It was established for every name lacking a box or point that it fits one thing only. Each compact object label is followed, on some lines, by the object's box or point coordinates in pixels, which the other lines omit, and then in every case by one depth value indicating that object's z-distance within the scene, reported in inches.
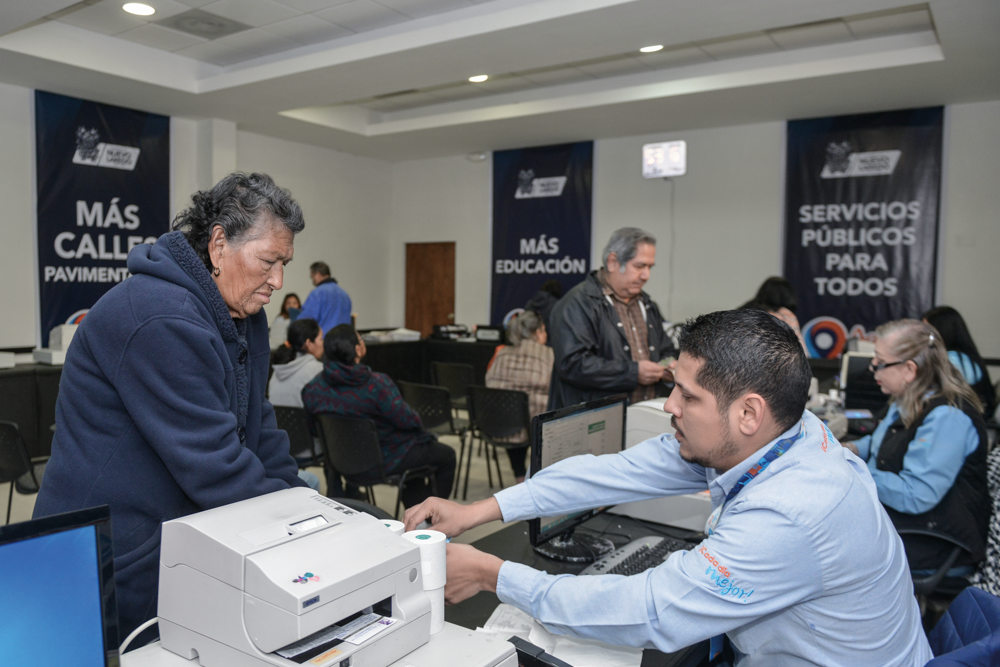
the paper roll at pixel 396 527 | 44.6
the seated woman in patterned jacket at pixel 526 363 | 177.2
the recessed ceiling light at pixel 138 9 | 175.9
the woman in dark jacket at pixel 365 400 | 130.3
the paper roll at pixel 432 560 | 42.3
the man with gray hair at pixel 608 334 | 108.6
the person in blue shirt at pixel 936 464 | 85.9
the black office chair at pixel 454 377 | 210.2
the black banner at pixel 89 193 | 231.0
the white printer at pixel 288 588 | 34.0
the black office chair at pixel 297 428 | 140.6
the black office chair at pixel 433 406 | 169.8
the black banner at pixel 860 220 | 238.4
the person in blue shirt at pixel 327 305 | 243.8
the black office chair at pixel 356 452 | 129.3
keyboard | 66.1
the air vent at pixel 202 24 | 183.9
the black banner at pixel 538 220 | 305.9
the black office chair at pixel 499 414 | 166.1
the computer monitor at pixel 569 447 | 67.7
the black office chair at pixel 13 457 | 122.4
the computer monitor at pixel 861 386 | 157.6
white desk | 38.4
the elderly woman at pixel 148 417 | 44.9
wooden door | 352.8
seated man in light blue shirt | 42.1
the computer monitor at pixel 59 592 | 29.9
